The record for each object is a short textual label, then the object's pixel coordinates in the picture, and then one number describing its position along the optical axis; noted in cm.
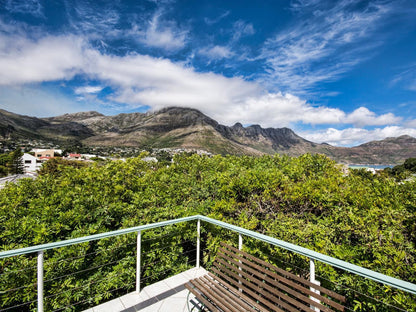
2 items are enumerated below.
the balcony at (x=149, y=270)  212
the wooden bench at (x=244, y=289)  165
